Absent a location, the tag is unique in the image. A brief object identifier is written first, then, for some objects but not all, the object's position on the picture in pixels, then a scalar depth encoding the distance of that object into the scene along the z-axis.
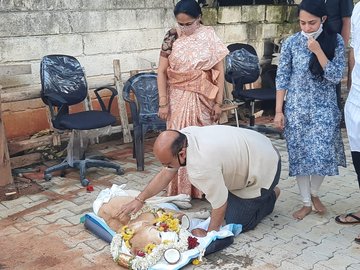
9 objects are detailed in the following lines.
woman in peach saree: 4.06
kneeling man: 3.02
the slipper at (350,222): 3.79
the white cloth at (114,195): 3.74
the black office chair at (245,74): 6.41
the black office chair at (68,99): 4.85
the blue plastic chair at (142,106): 5.20
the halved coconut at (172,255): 3.06
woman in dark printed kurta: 3.49
